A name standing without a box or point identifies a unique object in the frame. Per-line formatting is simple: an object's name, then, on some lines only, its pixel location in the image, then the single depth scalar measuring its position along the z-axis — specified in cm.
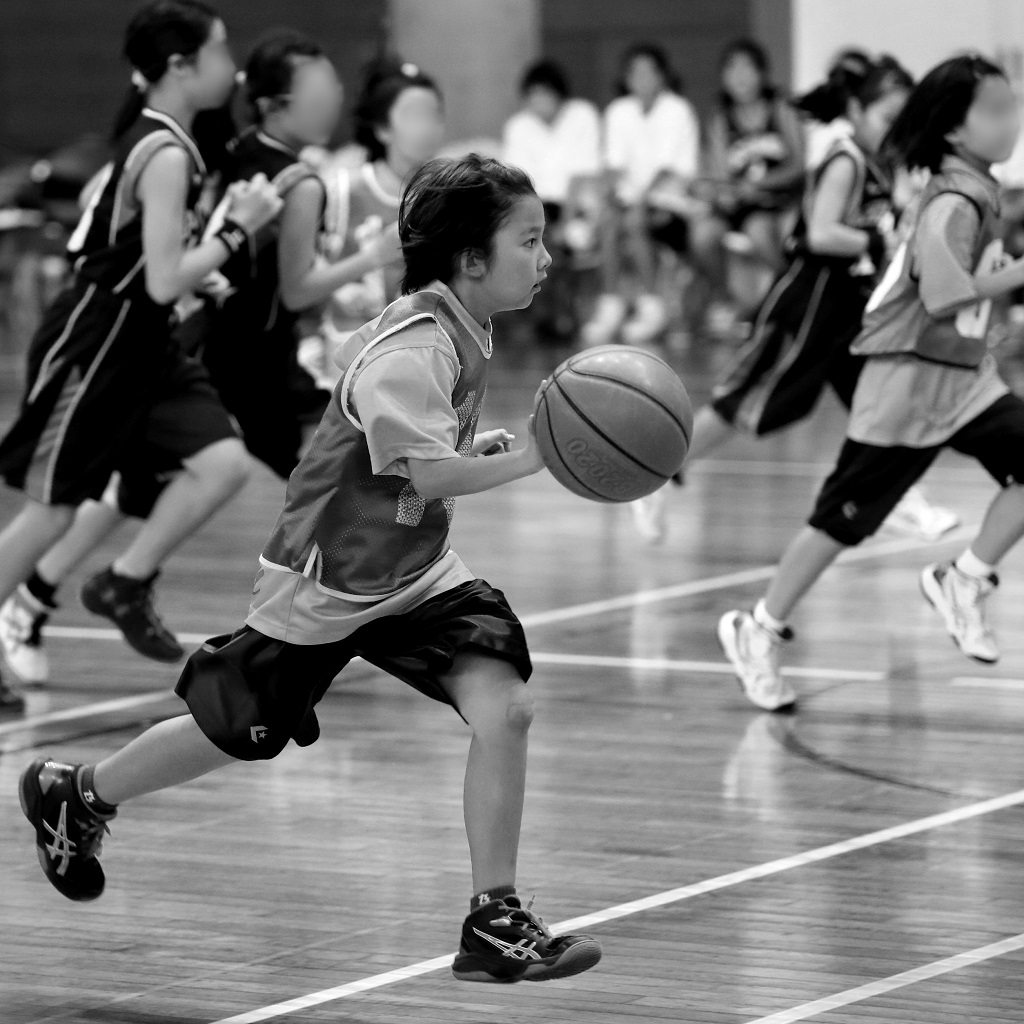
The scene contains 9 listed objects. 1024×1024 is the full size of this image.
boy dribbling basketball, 642
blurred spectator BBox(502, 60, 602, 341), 2979
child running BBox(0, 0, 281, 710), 1051
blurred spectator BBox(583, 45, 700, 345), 2909
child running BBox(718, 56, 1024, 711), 1028
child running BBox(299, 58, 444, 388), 1364
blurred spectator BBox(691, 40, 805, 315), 2785
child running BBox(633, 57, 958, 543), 1359
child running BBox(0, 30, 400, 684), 1151
